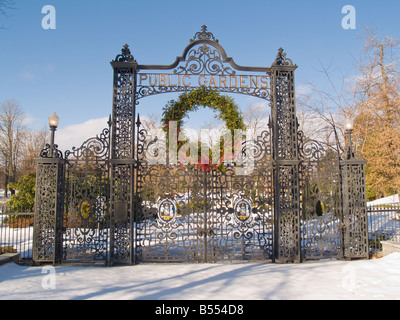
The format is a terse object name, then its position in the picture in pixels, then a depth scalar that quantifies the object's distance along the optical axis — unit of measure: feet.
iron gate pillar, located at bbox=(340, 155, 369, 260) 24.16
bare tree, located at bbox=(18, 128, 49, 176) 92.38
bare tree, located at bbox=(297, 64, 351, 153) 50.10
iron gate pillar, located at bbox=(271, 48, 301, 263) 23.81
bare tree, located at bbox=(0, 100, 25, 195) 92.47
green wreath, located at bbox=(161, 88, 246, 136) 31.50
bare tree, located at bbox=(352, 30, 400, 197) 37.58
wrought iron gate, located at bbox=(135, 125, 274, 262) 23.81
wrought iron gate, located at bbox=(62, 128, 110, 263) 23.43
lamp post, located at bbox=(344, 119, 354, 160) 25.02
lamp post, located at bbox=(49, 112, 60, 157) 23.61
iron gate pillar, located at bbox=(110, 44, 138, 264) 23.04
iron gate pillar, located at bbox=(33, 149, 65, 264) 22.75
